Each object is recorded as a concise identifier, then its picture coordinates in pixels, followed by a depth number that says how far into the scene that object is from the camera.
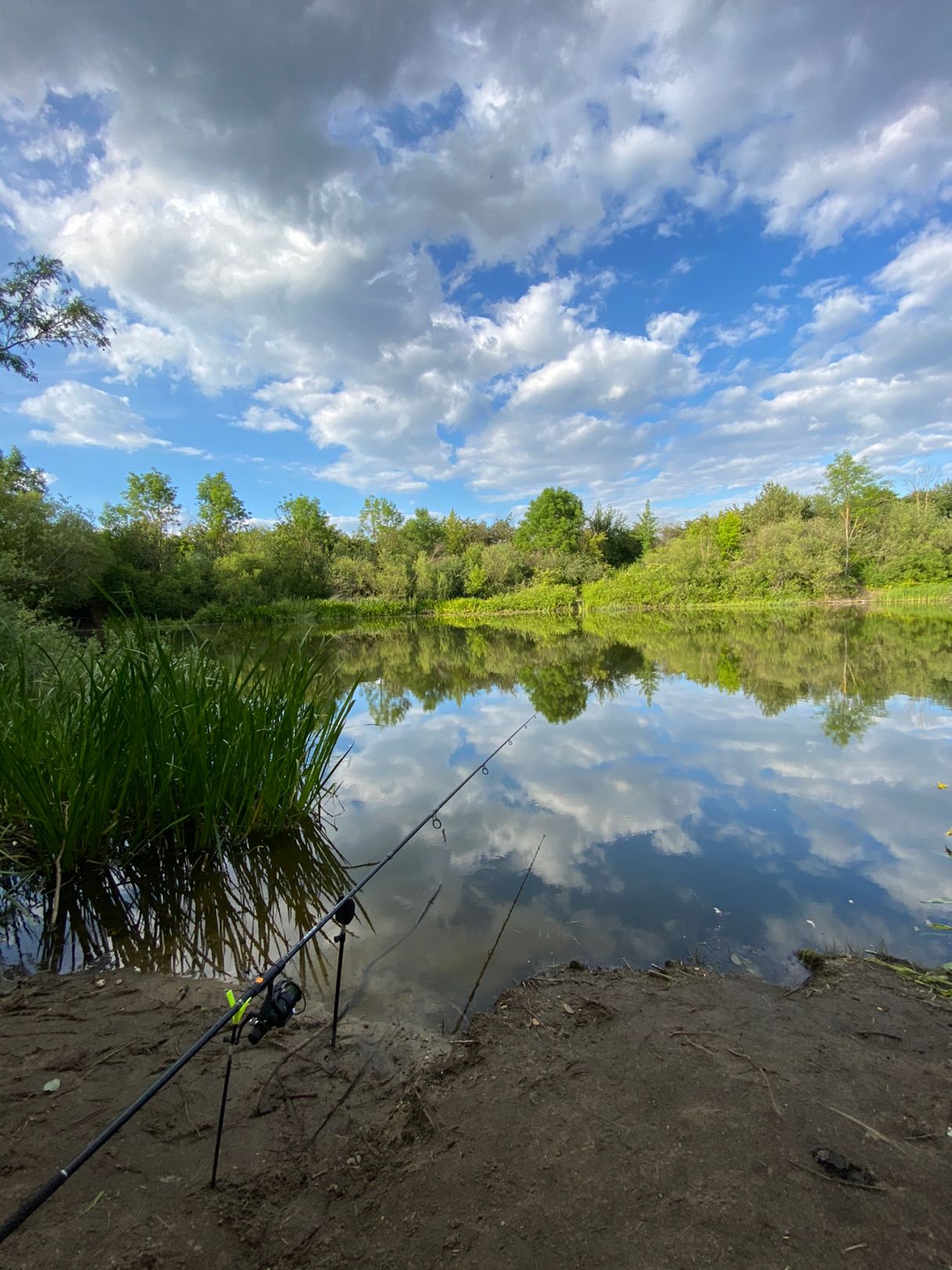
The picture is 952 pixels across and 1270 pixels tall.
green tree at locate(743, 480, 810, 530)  33.84
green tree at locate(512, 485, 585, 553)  40.00
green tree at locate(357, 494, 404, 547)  42.91
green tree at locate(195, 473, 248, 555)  41.12
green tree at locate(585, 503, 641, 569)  41.75
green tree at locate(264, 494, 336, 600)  34.75
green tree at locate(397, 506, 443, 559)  43.94
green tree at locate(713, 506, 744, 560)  34.34
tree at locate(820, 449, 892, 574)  29.84
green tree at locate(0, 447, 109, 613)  12.47
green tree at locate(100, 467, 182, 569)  36.56
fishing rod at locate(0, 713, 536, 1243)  0.87
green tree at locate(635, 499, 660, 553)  43.58
